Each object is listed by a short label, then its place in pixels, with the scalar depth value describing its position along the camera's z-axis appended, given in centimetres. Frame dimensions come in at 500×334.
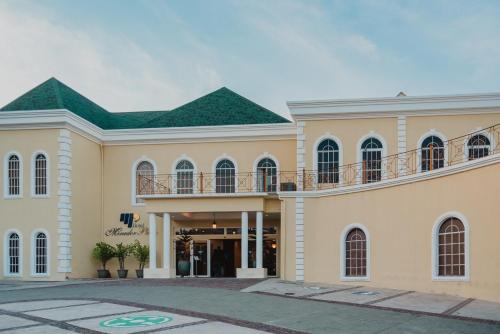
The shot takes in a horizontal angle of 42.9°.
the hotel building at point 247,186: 2023
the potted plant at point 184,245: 2922
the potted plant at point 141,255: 2827
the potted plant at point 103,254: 2825
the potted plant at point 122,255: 2831
